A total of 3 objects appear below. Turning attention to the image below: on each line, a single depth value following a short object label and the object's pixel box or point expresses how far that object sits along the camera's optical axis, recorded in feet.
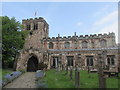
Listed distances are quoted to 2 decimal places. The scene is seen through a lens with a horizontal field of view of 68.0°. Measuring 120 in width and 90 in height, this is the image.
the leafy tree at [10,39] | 64.86
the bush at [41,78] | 25.31
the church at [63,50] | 62.23
